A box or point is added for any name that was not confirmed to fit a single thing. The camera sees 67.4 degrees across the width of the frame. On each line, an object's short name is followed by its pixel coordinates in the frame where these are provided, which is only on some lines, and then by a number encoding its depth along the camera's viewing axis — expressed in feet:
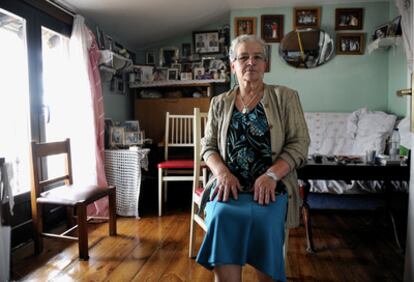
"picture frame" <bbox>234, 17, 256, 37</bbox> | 11.66
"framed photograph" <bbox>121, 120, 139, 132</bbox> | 10.33
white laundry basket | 9.07
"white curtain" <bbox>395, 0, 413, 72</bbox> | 8.11
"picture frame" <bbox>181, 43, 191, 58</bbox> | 13.30
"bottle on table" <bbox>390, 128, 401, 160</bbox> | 6.61
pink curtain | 8.80
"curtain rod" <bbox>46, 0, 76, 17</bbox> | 7.87
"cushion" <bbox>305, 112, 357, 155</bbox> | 10.55
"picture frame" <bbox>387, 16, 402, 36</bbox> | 9.47
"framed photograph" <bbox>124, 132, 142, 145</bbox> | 9.75
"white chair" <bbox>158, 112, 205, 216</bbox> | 9.45
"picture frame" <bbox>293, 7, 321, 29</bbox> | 11.29
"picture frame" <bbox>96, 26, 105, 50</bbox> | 9.71
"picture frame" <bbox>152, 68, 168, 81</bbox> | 12.85
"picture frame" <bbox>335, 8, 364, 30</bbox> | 11.14
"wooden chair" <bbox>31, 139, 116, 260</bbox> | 6.35
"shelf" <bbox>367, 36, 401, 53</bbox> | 9.63
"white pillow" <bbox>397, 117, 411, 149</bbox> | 8.12
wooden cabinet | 11.92
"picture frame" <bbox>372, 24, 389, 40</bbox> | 10.11
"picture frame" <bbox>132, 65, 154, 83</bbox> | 12.31
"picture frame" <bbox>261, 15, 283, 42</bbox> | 11.52
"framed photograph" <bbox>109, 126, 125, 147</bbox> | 9.69
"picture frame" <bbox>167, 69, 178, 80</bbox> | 12.89
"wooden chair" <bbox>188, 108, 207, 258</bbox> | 6.14
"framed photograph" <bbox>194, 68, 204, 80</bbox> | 12.40
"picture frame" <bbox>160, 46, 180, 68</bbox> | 13.26
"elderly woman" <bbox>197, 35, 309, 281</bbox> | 3.58
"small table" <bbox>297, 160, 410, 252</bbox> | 6.33
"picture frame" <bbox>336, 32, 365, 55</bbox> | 11.18
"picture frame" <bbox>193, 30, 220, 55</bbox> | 13.02
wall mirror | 11.24
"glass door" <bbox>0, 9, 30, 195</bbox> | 7.00
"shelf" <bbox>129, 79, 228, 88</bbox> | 11.75
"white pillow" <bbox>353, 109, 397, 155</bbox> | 9.42
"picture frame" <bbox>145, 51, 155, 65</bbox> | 13.52
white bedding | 9.37
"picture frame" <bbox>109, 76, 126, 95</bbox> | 11.25
